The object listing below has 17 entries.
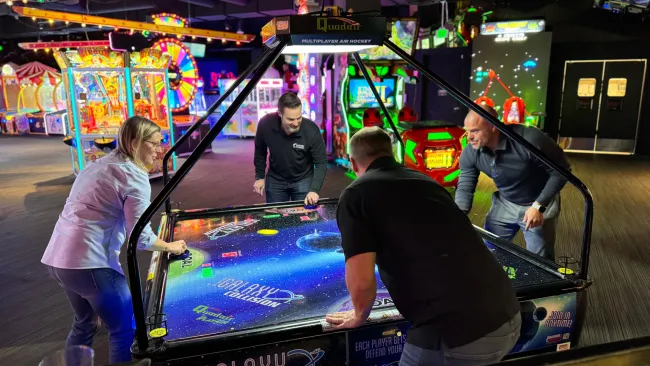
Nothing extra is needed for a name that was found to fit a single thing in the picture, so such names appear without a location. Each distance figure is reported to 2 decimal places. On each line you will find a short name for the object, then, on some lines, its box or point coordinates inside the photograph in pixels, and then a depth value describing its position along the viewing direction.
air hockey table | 1.58
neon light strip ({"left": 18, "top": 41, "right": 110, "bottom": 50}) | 12.27
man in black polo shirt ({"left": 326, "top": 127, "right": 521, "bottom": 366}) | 1.30
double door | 9.72
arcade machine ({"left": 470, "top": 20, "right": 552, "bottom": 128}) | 9.52
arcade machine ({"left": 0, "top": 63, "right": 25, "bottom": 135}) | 15.16
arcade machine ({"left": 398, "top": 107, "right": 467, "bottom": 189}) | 6.12
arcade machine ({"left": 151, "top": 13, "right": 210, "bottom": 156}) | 9.93
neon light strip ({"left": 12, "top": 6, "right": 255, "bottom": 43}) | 8.40
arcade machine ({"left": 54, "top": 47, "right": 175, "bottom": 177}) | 7.43
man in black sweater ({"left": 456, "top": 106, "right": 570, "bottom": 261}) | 2.65
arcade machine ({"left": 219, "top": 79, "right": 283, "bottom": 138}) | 12.73
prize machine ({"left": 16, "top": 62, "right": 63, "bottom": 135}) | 15.05
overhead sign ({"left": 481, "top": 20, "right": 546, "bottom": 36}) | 9.47
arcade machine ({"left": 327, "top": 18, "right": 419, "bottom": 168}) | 7.73
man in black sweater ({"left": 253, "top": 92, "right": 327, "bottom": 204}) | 3.50
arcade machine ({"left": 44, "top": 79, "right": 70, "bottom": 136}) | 14.69
